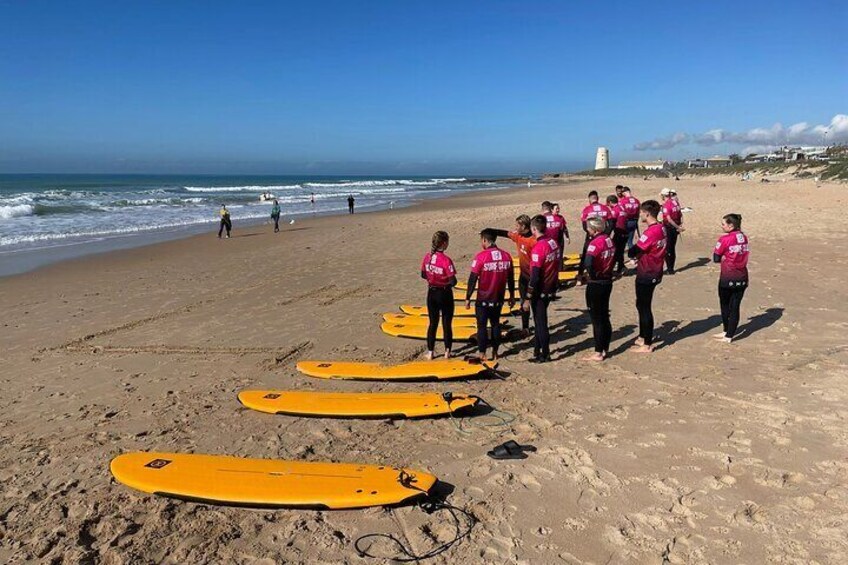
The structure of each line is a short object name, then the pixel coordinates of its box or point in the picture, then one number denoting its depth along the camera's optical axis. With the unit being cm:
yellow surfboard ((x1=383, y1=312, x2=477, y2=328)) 822
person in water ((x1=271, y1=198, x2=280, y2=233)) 2194
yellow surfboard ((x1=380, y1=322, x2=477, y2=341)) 761
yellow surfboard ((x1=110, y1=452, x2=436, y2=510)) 369
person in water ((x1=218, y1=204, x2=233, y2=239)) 2009
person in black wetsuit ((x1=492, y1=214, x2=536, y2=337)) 738
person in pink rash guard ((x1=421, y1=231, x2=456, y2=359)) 623
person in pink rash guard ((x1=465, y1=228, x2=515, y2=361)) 625
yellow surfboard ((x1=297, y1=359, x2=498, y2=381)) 607
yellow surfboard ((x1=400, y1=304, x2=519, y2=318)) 891
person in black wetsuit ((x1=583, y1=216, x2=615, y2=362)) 606
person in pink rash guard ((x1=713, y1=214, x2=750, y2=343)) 674
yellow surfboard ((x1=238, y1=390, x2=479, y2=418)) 507
